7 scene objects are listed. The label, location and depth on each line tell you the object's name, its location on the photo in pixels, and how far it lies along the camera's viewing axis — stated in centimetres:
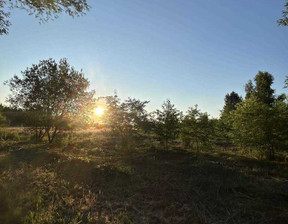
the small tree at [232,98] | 4945
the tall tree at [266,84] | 2659
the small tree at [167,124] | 1280
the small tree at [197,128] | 1298
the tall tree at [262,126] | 977
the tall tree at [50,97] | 1414
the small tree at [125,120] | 1163
